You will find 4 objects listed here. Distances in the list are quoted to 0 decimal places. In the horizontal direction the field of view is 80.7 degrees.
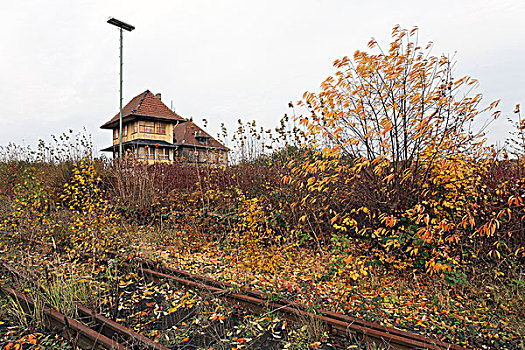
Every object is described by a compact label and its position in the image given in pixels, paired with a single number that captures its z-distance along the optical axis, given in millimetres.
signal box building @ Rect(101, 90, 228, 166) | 29281
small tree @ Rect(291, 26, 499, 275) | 4098
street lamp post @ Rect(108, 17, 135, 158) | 13945
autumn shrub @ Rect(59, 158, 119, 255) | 5059
